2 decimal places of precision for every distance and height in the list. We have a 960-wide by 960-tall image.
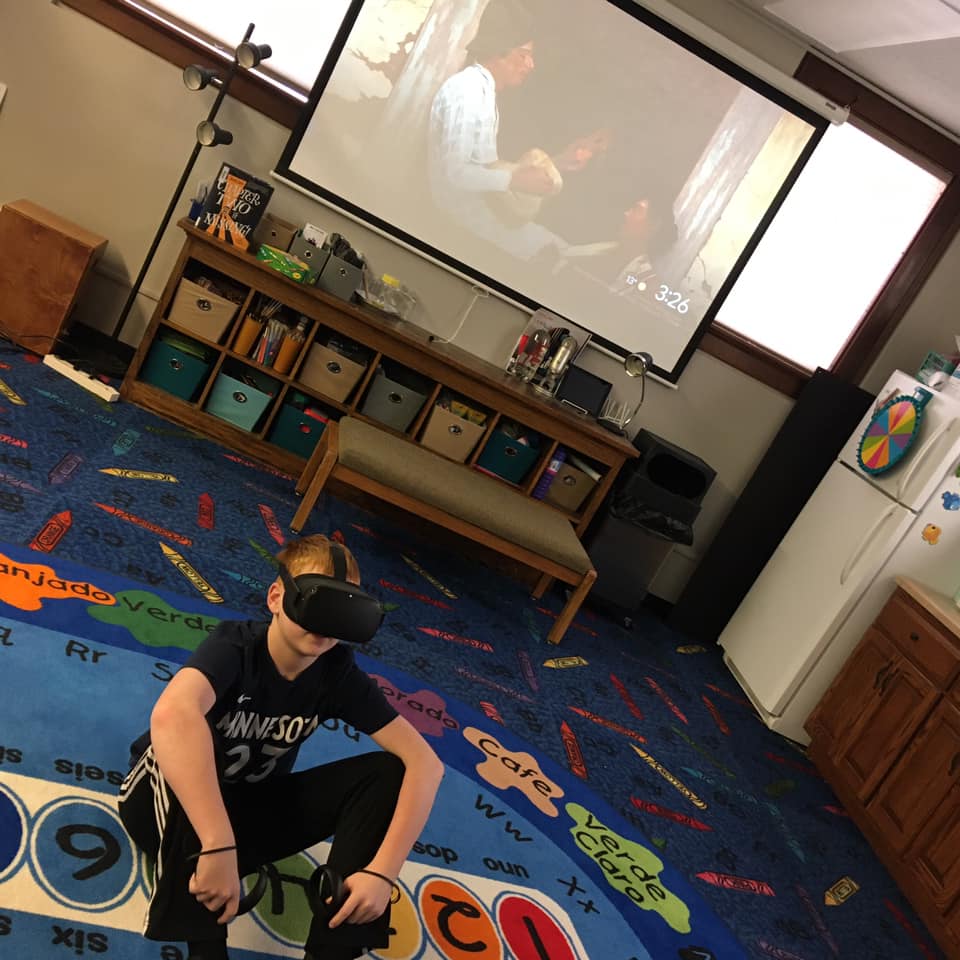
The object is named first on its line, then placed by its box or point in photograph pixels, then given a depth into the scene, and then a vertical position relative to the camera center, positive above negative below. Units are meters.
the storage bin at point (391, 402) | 4.00 -0.82
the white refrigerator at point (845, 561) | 3.60 -0.42
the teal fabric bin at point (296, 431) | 3.99 -1.12
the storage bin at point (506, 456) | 4.12 -0.80
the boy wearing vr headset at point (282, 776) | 1.42 -0.94
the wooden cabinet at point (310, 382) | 3.83 -0.80
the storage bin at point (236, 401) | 3.89 -1.11
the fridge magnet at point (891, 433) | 3.73 +0.10
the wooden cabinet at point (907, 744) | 2.93 -0.87
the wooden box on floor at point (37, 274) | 3.72 -1.00
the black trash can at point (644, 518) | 4.20 -0.76
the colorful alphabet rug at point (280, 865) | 1.62 -1.29
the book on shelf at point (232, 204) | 3.79 -0.39
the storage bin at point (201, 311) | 3.82 -0.83
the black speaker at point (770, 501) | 4.38 -0.45
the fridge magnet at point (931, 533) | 3.62 -0.17
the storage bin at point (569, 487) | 4.16 -0.80
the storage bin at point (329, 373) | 3.94 -0.82
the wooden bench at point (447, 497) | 3.42 -0.93
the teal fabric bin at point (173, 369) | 3.84 -1.10
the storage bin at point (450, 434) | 4.02 -0.82
